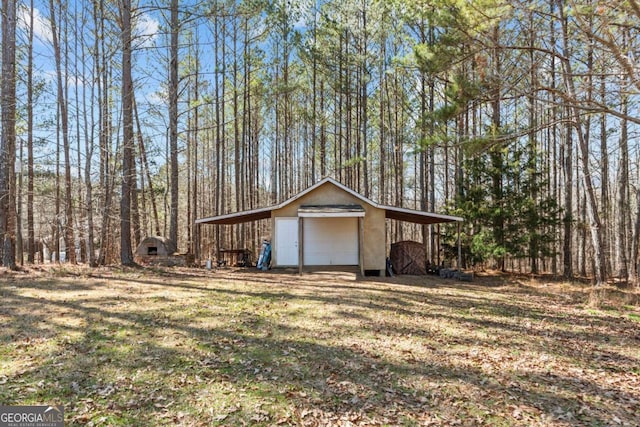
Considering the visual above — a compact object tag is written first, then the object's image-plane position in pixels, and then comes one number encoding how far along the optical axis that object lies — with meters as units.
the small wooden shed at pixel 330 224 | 12.51
